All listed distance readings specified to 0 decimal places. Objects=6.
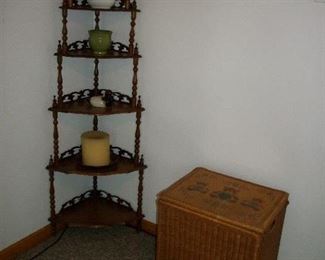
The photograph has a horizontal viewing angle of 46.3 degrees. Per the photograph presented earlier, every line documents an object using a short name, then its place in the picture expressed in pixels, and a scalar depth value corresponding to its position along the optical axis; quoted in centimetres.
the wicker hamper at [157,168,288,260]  166
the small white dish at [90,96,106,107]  224
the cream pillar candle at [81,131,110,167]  227
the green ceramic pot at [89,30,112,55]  211
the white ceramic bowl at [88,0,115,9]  204
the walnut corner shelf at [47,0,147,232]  213
